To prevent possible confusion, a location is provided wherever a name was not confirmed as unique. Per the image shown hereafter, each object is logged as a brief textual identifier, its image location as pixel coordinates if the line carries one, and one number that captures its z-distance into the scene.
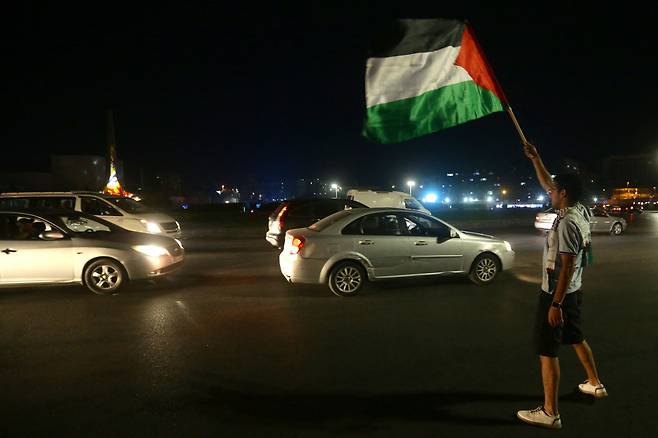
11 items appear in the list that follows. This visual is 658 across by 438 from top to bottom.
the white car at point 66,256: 8.14
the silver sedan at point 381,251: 7.86
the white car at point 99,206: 13.43
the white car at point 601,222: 19.55
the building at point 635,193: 89.81
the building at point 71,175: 57.91
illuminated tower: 41.11
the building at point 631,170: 98.25
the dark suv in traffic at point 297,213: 13.71
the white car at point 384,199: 17.38
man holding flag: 5.00
